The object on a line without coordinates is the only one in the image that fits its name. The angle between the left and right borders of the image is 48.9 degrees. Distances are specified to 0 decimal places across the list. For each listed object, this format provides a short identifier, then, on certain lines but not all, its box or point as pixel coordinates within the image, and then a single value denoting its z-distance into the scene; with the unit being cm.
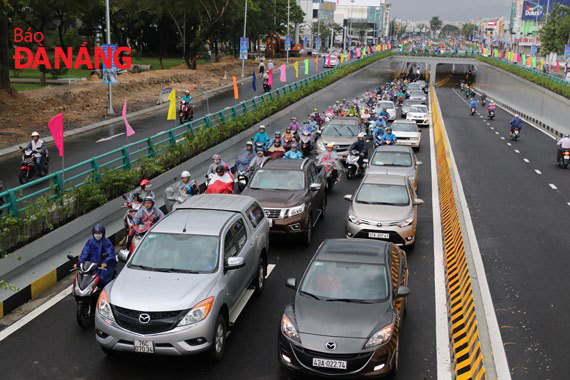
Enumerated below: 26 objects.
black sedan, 768
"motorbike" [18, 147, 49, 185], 1873
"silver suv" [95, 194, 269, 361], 798
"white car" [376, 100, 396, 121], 4153
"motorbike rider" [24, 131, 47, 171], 1888
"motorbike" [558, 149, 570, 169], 2664
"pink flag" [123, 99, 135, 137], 1727
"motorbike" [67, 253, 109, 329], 947
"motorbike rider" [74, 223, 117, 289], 976
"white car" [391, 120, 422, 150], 3030
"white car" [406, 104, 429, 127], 4084
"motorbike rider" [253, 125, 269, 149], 2150
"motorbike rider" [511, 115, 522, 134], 3672
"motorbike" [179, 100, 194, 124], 3219
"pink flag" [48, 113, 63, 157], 1377
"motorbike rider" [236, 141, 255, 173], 1831
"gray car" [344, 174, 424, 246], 1364
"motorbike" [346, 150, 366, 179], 2289
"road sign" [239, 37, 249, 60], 5191
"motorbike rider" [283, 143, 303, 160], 1917
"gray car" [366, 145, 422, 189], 1922
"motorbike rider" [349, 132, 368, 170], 2297
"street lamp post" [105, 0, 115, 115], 3280
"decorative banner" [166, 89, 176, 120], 1954
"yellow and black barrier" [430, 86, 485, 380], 824
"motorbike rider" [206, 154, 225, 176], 1605
